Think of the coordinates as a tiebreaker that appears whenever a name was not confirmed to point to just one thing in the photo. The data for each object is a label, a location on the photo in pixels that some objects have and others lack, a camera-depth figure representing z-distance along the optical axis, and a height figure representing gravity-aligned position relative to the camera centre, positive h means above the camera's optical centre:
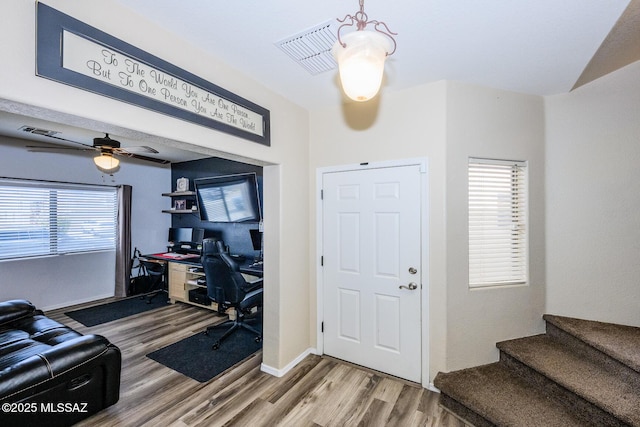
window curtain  4.90 -0.57
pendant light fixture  0.97 +0.55
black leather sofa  1.66 -1.06
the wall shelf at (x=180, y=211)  5.10 +0.07
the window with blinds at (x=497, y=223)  2.42 -0.07
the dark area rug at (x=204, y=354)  2.66 -1.48
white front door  2.44 -0.49
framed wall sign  1.18 +0.73
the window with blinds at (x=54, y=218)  3.98 -0.06
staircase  1.77 -1.14
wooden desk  4.36 -1.01
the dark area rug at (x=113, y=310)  3.96 -1.48
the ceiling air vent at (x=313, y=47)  1.66 +1.10
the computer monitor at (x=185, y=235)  5.07 -0.38
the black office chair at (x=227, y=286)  3.11 -0.82
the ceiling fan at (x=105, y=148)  3.20 +0.80
